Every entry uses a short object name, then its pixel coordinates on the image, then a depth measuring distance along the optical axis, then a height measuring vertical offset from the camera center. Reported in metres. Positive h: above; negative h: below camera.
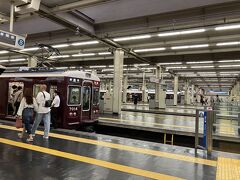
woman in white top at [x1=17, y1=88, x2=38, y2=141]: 7.26 -0.29
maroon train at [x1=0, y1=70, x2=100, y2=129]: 10.42 +0.40
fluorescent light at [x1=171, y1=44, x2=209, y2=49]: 16.41 +3.80
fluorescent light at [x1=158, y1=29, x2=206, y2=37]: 12.41 +3.64
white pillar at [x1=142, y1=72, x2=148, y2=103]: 39.42 +0.78
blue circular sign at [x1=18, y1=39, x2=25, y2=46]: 8.96 +2.09
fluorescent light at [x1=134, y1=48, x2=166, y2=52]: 18.25 +3.88
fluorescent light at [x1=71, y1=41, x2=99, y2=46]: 16.30 +3.86
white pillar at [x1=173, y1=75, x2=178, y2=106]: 33.88 +2.22
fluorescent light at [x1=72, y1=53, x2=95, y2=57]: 21.42 +4.05
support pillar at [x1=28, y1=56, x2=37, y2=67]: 22.23 +3.45
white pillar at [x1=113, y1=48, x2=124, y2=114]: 17.89 +1.29
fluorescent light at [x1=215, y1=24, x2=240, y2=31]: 11.38 +3.63
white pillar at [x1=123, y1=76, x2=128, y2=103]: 33.94 +1.88
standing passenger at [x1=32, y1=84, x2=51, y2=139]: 7.38 -0.32
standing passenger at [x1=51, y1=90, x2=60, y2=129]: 10.31 -0.66
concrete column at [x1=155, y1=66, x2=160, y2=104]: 25.41 +1.34
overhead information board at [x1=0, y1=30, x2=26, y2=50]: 8.33 +2.07
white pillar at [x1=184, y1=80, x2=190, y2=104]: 42.17 +1.26
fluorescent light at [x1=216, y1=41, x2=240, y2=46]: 15.14 +3.74
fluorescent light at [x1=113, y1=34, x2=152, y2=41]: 13.79 +3.75
